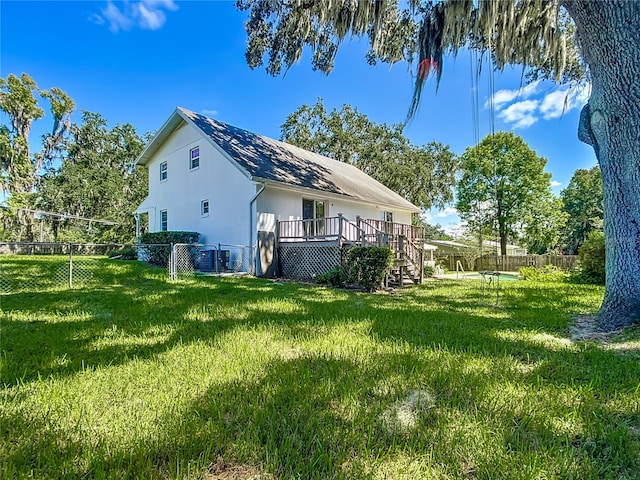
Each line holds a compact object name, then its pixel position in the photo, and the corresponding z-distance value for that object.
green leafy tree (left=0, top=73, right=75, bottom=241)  22.48
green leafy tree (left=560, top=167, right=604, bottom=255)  28.65
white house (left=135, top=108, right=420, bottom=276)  12.08
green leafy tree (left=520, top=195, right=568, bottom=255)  23.45
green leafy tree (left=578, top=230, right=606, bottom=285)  10.20
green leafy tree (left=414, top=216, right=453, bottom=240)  48.68
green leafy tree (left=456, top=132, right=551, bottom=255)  23.53
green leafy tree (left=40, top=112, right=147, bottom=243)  25.42
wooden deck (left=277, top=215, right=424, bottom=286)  10.67
